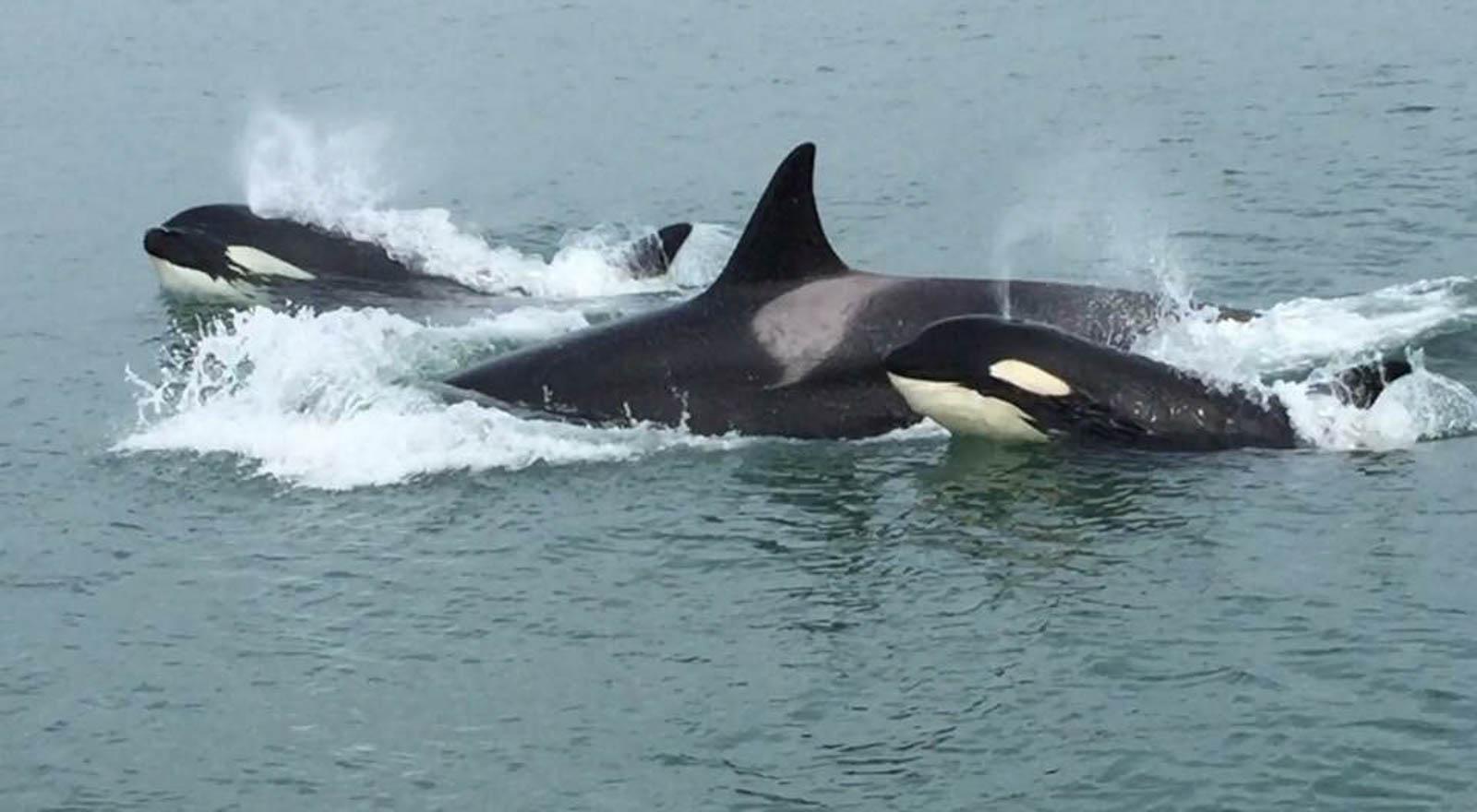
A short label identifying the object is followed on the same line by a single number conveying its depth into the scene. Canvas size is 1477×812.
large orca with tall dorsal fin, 20.50
